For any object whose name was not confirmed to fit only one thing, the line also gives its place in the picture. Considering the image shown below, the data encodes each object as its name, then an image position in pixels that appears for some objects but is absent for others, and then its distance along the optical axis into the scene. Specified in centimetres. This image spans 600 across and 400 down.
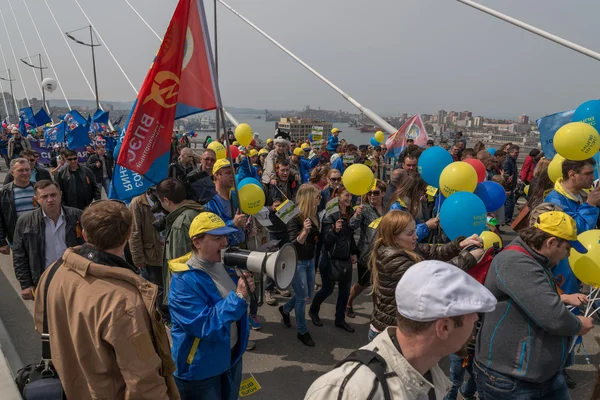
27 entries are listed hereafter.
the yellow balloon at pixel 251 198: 408
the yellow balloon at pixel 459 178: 393
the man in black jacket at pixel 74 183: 620
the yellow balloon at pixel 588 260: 281
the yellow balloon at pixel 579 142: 398
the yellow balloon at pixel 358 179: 455
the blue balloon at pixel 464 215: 337
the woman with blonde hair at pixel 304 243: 428
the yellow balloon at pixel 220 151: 765
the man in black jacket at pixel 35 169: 636
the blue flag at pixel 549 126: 552
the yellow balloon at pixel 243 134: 920
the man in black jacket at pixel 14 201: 455
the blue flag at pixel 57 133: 1428
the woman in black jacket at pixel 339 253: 432
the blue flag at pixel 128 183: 353
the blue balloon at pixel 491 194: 432
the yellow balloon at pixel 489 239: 330
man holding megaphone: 228
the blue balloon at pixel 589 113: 473
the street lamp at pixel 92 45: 1960
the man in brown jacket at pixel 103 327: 182
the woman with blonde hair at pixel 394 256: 246
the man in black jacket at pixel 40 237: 365
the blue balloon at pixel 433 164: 458
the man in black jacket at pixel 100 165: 959
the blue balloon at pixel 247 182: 432
